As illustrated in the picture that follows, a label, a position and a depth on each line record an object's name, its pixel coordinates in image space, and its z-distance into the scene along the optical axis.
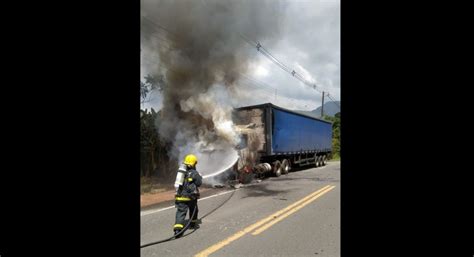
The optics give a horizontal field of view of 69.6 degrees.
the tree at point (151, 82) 14.08
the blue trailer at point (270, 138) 14.59
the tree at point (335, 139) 36.25
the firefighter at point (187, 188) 5.88
